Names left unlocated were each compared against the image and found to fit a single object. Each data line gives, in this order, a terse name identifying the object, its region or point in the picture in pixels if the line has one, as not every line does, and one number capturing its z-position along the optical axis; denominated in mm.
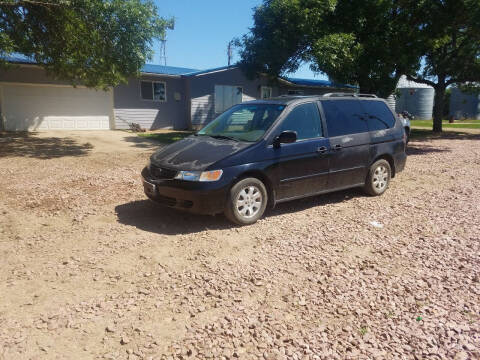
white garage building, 16641
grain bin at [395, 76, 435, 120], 38156
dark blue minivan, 4855
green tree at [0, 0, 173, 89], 11359
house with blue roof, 16875
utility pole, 52909
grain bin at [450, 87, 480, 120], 36719
